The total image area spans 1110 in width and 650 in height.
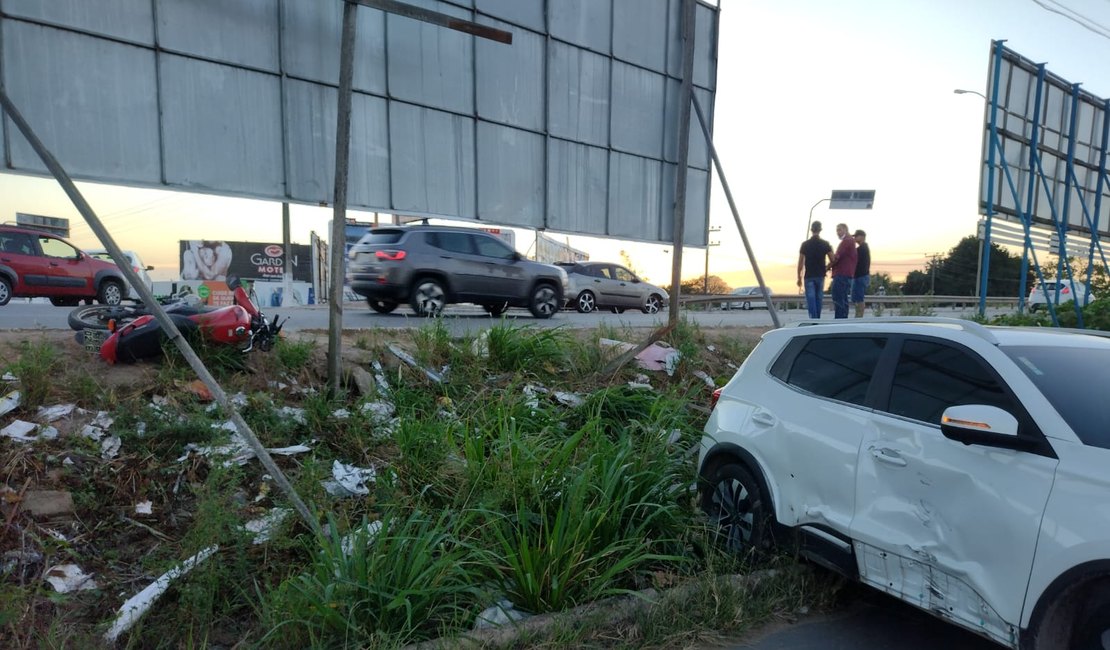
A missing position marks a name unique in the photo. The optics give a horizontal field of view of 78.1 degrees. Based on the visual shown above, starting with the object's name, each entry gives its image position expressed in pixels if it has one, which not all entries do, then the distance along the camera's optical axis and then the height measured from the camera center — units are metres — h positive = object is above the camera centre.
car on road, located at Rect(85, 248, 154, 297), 16.52 +0.15
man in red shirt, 11.85 +0.32
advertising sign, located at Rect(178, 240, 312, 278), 45.22 +0.32
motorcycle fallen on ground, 5.46 -0.52
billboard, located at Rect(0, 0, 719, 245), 4.84 +1.43
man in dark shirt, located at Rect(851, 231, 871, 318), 12.52 +0.22
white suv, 2.46 -0.80
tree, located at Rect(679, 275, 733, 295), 64.59 -0.72
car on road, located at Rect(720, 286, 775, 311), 33.15 -1.29
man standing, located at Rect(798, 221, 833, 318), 11.80 +0.37
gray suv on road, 11.91 +0.01
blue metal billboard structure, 12.71 +2.76
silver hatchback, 19.36 -0.40
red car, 13.87 -0.21
